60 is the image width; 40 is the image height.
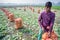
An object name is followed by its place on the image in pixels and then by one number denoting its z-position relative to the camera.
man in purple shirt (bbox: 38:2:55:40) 0.83
